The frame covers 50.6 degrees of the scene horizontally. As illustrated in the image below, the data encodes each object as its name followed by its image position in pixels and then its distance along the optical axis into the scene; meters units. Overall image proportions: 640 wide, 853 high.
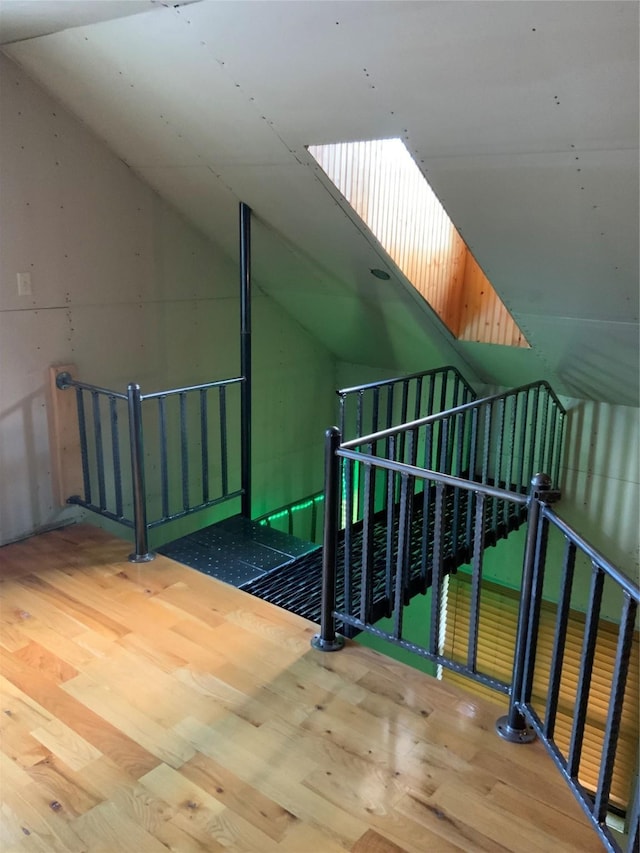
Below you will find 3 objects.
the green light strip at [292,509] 4.96
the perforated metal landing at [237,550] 3.24
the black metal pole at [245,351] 3.52
